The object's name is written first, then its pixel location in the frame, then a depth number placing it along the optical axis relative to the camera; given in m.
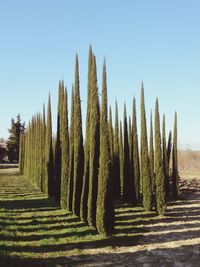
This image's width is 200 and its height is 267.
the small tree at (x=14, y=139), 83.34
